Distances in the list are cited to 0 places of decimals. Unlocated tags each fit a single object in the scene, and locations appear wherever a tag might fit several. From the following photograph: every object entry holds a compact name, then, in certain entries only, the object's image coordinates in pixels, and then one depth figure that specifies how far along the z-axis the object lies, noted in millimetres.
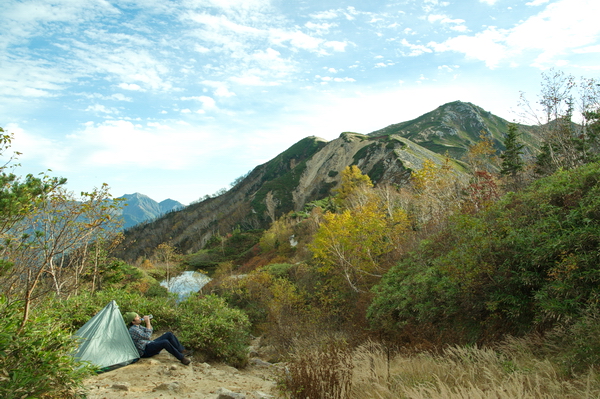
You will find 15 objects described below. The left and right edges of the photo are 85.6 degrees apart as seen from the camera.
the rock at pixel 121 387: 5559
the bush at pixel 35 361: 3725
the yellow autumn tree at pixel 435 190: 16297
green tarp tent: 6770
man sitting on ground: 7652
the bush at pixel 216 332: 8891
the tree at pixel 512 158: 28312
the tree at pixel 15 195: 5520
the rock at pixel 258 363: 10469
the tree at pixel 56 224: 7239
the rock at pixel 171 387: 5734
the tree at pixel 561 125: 14258
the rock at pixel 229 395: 5301
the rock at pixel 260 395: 5689
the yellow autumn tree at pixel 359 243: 15875
